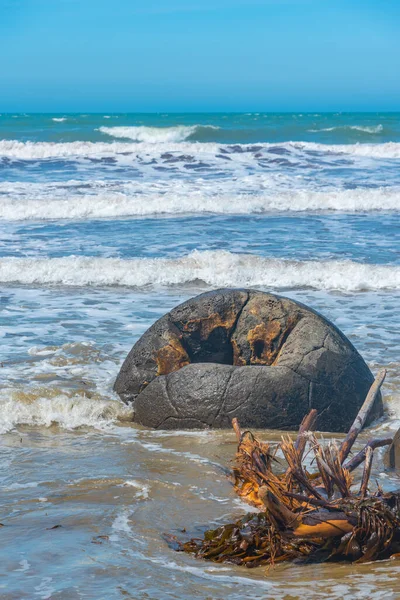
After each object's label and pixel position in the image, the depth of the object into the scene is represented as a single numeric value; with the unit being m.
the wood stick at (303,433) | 6.63
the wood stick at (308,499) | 6.02
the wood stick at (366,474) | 6.26
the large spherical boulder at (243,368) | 10.52
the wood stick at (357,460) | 6.85
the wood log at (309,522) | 6.15
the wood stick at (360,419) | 6.97
